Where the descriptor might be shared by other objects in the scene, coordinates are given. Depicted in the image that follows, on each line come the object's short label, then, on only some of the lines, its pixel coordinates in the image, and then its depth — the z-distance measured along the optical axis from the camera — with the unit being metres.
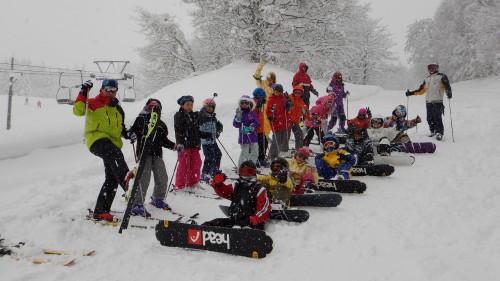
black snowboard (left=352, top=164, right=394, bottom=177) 7.25
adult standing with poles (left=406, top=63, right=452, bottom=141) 10.22
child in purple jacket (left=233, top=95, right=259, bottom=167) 7.24
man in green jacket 5.04
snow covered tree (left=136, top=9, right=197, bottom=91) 23.64
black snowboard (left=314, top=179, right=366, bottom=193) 6.23
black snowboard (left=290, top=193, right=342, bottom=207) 5.53
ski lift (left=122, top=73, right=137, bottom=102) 14.95
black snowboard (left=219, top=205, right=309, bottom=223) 4.93
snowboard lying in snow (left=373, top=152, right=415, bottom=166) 8.09
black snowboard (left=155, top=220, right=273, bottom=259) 4.00
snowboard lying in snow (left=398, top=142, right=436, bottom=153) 9.01
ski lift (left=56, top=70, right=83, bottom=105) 13.56
